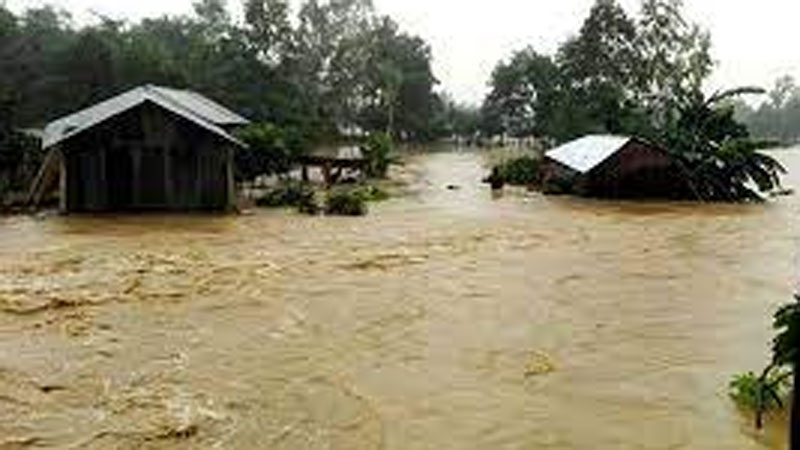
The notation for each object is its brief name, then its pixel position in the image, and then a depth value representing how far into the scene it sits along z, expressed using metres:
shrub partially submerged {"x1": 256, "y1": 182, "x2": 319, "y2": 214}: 26.94
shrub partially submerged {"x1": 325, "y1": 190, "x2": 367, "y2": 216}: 26.14
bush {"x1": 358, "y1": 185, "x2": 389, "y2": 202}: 30.00
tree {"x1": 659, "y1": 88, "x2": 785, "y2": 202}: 31.25
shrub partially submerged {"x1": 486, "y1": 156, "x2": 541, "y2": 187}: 37.11
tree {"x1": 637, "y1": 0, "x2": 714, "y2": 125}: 46.06
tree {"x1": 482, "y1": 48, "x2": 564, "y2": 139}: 61.03
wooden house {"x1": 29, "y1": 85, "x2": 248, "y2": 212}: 24.80
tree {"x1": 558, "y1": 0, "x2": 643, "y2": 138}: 47.12
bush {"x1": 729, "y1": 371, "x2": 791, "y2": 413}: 9.55
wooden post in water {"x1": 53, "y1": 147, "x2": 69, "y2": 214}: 24.84
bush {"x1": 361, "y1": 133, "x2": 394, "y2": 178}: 37.28
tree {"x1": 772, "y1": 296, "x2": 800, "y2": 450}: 9.00
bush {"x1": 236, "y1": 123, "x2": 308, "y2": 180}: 30.98
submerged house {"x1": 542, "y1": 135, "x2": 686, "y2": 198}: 30.94
